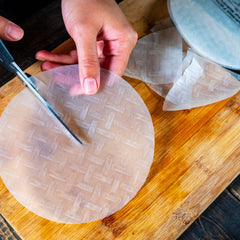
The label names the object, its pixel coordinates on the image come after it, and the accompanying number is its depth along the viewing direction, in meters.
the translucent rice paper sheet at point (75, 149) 0.53
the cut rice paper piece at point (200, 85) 0.63
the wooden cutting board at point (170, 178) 0.55
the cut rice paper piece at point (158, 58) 0.65
